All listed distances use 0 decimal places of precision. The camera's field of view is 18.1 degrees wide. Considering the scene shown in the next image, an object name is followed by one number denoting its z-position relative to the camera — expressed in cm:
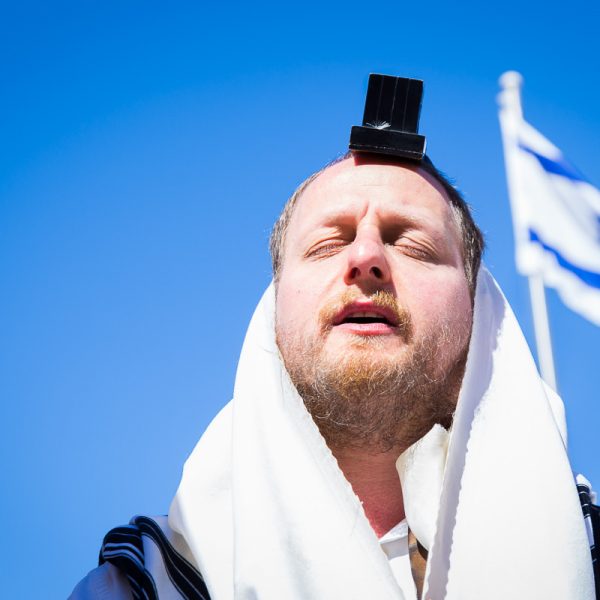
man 153
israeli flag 231
